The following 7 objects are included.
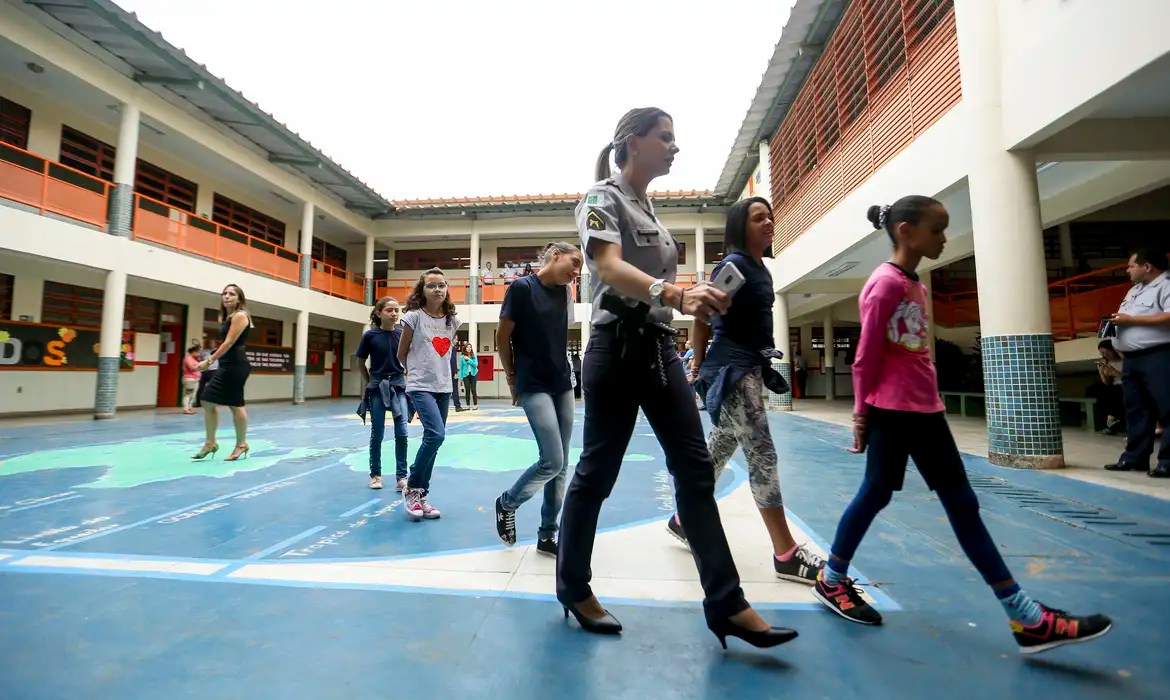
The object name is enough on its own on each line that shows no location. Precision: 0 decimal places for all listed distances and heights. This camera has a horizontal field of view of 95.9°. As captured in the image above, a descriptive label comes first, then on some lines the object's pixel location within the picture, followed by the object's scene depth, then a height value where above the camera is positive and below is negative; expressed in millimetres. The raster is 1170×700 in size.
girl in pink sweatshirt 1717 -104
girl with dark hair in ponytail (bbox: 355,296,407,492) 3959 -28
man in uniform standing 4172 +188
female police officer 1536 -45
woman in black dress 4934 +127
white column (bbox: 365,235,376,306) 19375 +3922
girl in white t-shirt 3230 +87
